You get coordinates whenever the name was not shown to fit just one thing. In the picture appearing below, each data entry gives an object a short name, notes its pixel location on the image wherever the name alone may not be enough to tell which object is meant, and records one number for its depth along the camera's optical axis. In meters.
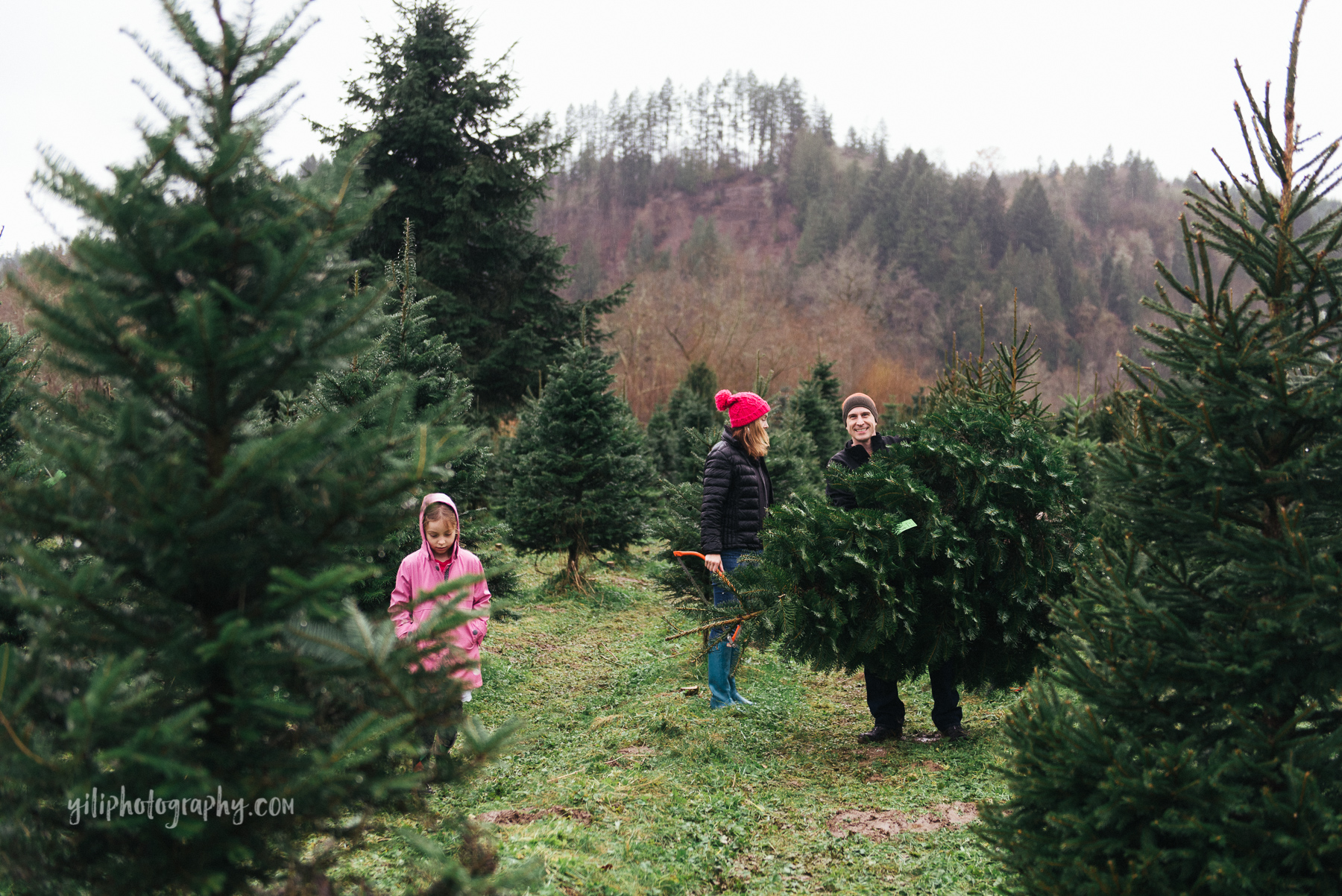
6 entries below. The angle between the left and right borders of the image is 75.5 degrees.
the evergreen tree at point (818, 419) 17.19
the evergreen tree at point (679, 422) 19.47
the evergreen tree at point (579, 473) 11.49
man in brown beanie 5.93
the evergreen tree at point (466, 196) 17.88
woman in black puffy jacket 6.48
